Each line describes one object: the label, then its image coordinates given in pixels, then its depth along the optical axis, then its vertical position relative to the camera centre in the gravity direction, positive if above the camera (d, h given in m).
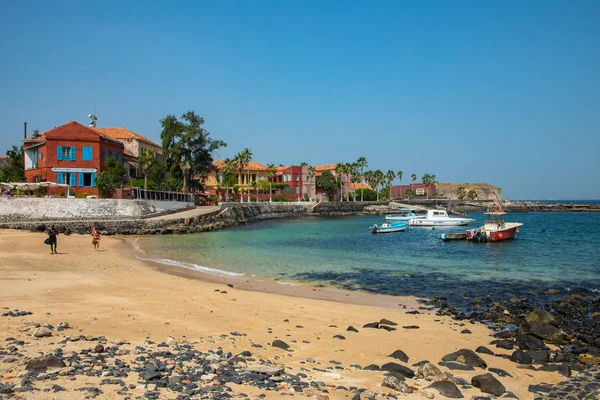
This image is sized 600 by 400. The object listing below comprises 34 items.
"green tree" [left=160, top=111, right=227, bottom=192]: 74.81 +9.28
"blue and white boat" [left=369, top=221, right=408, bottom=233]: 56.19 -3.37
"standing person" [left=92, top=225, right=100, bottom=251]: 31.42 -2.48
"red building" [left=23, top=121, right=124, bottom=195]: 55.38 +5.69
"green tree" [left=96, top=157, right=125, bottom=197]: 54.31 +3.15
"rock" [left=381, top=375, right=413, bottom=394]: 7.68 -3.16
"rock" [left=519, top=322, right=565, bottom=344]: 11.92 -3.55
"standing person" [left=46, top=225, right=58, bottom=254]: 27.94 -2.30
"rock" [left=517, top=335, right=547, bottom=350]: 11.14 -3.57
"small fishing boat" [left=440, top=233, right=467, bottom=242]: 44.87 -3.59
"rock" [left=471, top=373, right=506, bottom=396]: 8.07 -3.34
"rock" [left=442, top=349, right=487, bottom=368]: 9.73 -3.47
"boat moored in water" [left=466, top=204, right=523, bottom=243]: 43.34 -3.07
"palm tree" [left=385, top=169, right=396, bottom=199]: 138.12 +7.33
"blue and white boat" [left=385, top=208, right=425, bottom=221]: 67.61 -2.56
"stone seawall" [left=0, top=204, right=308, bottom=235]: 45.97 -2.57
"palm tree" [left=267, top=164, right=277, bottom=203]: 105.45 +7.17
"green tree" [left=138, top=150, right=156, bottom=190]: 62.56 +5.82
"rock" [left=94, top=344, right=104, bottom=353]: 8.30 -2.70
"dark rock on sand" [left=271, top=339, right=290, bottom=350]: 10.15 -3.25
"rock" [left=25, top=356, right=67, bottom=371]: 7.15 -2.59
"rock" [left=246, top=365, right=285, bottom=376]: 7.91 -3.00
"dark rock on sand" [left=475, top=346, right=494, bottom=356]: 10.71 -3.58
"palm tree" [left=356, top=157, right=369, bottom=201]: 127.38 +10.53
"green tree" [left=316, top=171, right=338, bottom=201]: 117.12 +4.78
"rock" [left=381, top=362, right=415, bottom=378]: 8.64 -3.28
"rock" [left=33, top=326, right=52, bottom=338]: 9.11 -2.63
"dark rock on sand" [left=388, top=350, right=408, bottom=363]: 9.86 -3.43
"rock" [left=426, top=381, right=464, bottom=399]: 7.71 -3.28
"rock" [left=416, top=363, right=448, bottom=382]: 8.59 -3.31
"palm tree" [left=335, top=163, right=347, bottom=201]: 119.36 +8.06
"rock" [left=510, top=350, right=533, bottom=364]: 10.12 -3.56
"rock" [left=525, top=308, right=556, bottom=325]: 13.50 -3.54
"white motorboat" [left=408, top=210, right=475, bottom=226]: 65.81 -2.95
